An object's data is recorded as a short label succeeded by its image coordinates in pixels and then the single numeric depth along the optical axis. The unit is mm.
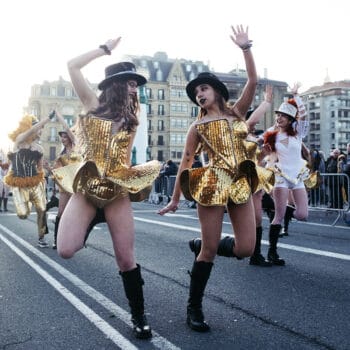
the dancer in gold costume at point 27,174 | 8758
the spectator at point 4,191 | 18734
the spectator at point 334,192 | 13398
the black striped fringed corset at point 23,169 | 8875
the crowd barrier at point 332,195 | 13172
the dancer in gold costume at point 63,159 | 8625
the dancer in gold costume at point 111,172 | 3848
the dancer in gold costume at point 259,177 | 4387
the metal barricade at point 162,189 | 21016
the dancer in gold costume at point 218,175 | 4094
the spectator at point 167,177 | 21094
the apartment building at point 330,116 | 120812
